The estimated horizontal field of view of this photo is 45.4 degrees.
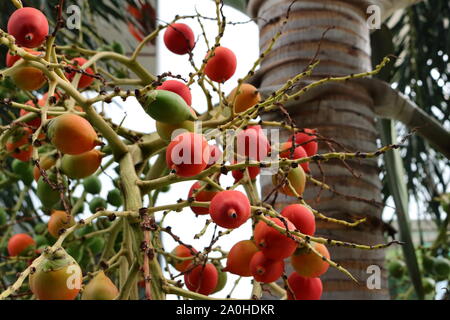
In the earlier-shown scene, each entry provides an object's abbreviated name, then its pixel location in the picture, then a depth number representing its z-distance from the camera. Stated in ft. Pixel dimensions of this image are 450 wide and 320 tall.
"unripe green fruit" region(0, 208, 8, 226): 3.74
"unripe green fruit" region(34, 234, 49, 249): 3.45
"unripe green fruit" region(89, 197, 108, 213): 3.60
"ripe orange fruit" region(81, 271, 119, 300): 2.05
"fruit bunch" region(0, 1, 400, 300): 1.81
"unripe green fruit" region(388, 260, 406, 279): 5.25
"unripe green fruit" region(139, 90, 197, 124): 1.89
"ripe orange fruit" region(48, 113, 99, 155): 1.93
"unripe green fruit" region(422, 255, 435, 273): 4.75
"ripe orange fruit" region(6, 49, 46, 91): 2.31
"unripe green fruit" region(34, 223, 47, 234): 3.92
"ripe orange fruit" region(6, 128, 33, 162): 2.71
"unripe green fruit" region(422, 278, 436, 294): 4.89
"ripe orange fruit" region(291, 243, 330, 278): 2.01
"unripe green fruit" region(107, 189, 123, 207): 3.55
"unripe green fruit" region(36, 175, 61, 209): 2.57
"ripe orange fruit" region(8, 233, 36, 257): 3.35
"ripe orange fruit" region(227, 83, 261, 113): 2.49
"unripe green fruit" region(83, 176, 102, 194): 3.34
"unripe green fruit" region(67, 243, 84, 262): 2.70
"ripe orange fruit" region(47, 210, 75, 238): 2.54
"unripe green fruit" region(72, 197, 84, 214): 3.53
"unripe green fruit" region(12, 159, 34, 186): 3.35
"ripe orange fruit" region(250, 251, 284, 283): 1.98
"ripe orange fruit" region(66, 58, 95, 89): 2.62
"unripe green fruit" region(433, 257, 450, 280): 4.64
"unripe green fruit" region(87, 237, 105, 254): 3.23
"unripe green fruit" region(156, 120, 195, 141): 2.06
